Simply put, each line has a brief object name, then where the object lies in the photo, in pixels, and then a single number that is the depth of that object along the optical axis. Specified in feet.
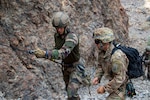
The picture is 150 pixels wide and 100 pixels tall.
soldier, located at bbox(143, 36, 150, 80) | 33.35
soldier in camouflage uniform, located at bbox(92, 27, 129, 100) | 17.01
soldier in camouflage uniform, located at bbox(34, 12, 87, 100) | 19.51
